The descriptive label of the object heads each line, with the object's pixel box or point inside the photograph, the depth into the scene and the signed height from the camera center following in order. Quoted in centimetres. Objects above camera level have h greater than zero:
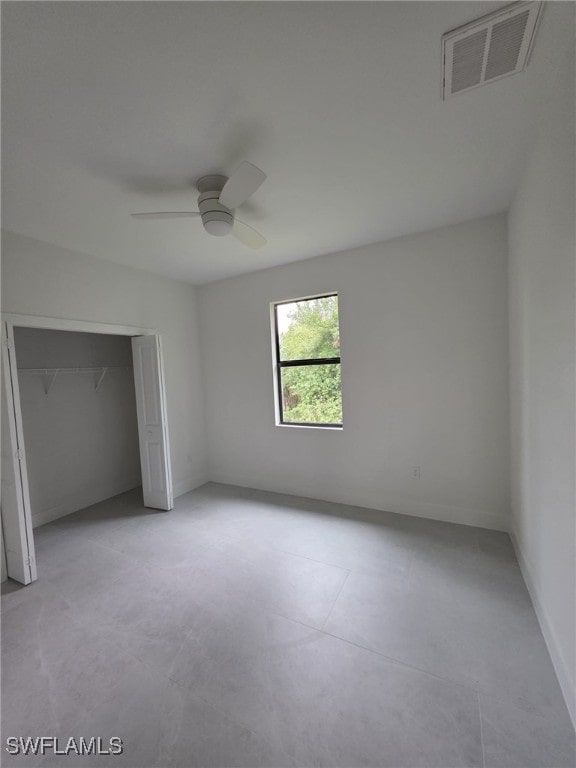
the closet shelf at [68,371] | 321 +11
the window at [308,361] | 342 +8
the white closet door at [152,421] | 336 -52
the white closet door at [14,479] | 224 -74
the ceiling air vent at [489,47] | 105 +119
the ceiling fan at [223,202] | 156 +99
